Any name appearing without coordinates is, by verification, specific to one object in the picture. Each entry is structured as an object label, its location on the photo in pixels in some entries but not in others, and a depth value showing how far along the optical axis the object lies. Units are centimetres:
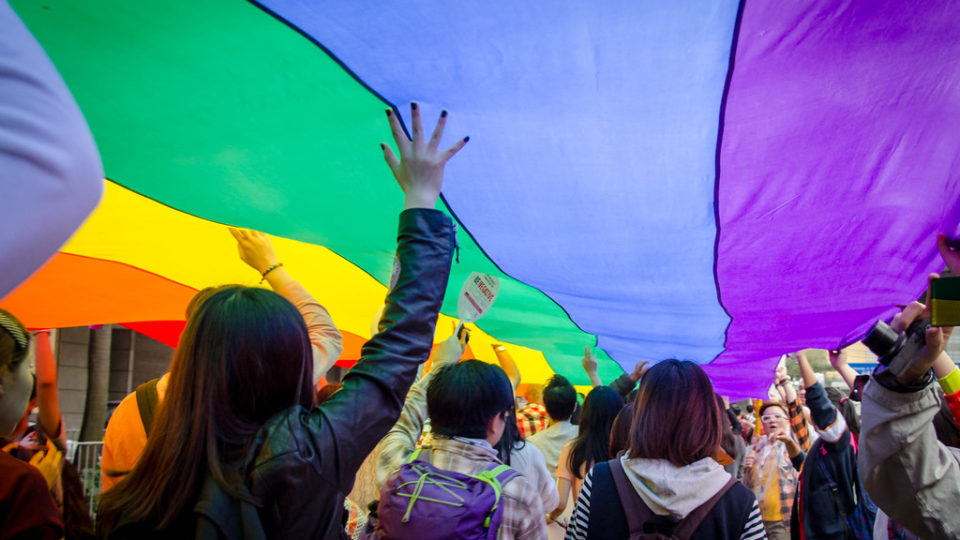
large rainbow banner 205
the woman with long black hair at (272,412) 127
